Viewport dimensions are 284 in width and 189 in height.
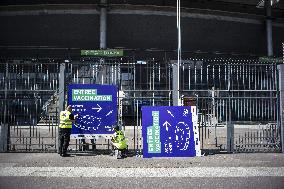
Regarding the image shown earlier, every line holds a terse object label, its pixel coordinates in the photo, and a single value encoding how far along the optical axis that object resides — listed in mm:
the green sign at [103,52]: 31375
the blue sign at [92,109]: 11750
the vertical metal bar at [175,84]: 12086
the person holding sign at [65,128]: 11266
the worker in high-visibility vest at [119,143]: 11062
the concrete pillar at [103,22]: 34781
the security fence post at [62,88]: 11969
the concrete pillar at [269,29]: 38531
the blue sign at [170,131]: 11078
